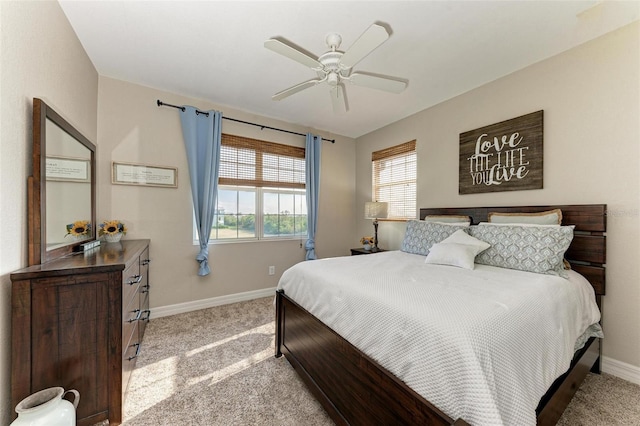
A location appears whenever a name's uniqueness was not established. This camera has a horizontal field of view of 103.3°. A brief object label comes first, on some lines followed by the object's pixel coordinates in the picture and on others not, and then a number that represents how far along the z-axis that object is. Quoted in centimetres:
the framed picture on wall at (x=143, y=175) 272
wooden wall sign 236
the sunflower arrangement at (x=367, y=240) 387
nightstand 372
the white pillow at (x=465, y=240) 212
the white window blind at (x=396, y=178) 361
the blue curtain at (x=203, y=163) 303
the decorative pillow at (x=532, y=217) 210
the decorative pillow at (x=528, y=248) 182
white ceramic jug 105
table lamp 367
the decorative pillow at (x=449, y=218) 276
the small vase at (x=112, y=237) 244
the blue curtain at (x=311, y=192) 392
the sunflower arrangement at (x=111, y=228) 241
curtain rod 291
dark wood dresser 125
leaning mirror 141
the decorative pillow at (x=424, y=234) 254
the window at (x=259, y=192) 339
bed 107
